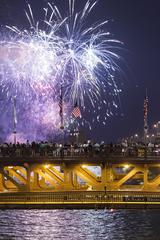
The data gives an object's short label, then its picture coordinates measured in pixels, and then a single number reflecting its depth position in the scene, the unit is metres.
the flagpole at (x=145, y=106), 87.90
